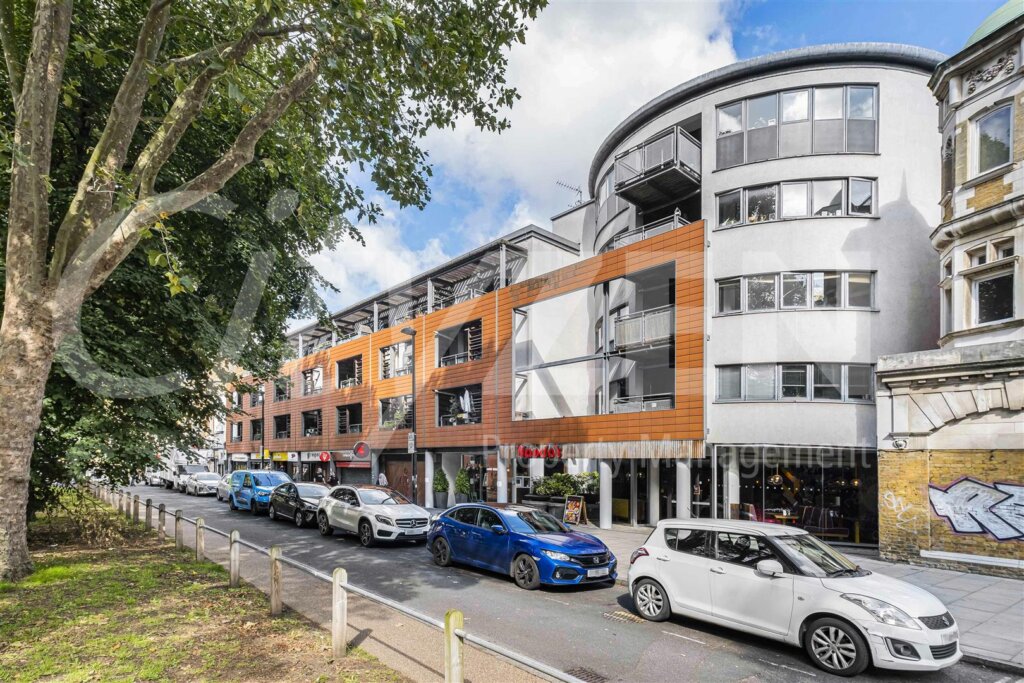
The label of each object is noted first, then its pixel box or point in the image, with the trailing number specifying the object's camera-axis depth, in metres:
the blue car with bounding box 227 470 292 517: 22.55
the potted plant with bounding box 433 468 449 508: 26.42
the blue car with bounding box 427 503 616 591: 10.33
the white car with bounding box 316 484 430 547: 15.01
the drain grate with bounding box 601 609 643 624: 8.65
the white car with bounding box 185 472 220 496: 34.16
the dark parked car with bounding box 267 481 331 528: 18.80
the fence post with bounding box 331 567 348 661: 6.52
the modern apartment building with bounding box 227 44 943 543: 16.33
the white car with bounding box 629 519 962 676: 6.47
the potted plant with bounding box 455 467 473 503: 25.89
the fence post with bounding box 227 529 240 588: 9.71
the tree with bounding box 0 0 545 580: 8.03
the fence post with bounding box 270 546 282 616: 8.19
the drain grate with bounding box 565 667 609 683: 6.44
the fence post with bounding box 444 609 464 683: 4.76
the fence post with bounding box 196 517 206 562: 11.86
